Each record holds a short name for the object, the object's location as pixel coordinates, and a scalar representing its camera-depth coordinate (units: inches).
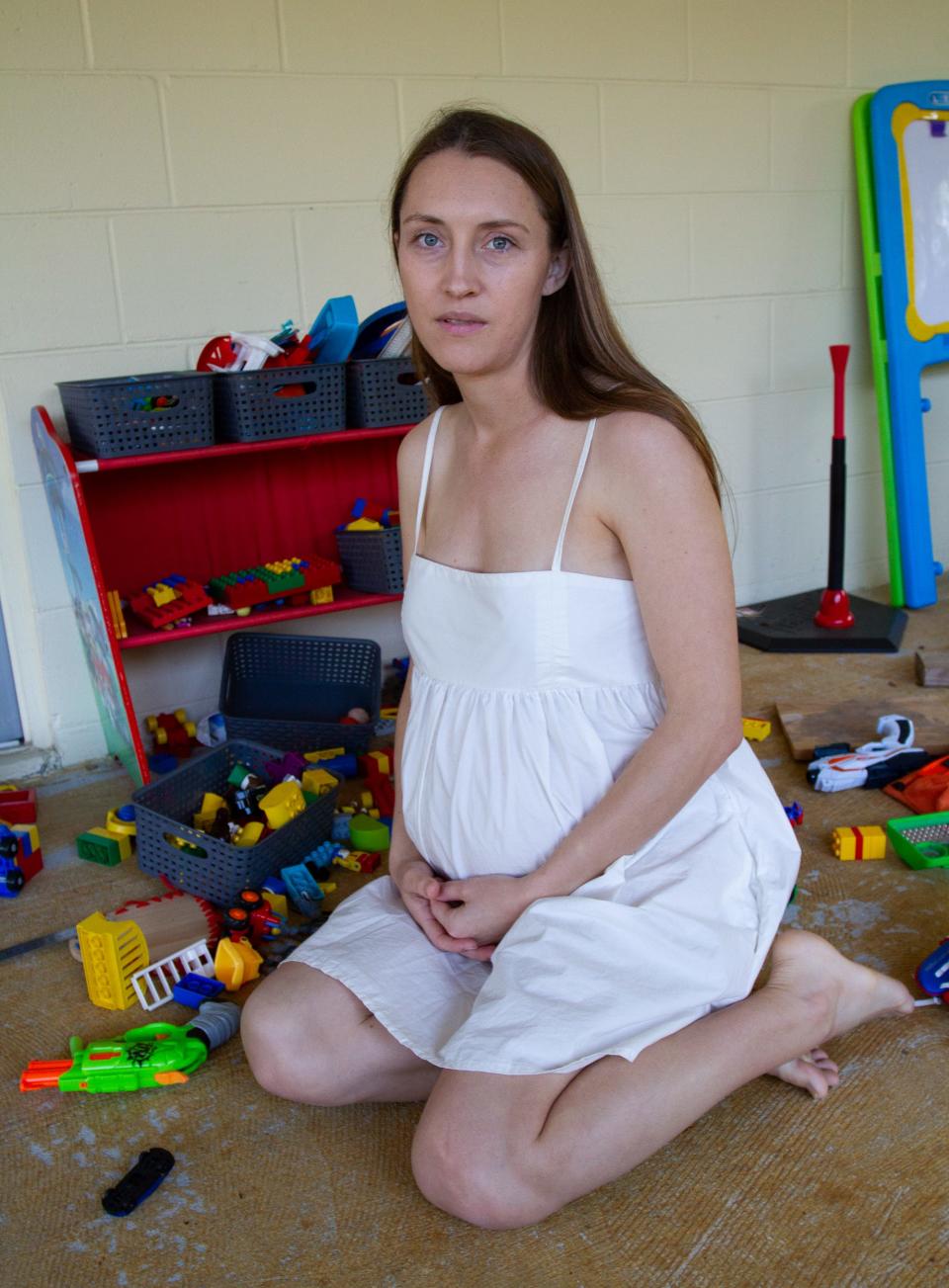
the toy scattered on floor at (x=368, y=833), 84.7
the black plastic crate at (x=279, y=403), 94.6
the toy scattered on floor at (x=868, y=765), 89.8
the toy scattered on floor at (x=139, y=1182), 52.2
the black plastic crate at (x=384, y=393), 99.3
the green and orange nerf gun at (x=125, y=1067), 60.8
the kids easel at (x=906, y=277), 130.8
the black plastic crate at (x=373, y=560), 103.0
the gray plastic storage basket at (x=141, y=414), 89.4
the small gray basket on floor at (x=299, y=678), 108.0
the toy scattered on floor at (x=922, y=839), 77.4
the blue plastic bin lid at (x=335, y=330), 95.0
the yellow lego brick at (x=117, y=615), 92.0
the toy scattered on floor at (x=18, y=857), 82.1
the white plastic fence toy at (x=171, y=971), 69.4
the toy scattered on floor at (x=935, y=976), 62.8
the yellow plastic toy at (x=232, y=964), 69.5
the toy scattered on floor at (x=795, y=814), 85.0
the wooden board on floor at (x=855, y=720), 96.0
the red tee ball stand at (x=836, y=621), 123.7
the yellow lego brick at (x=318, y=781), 88.4
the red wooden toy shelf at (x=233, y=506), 103.7
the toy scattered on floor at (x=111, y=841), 86.8
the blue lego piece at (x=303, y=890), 77.2
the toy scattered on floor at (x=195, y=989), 67.7
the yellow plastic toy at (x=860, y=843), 79.4
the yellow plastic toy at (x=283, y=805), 82.9
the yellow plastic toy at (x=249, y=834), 81.9
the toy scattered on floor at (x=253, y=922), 74.0
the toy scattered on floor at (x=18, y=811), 94.5
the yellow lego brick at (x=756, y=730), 101.9
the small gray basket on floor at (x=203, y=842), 78.1
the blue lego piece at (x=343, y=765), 97.9
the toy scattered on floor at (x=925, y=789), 85.5
